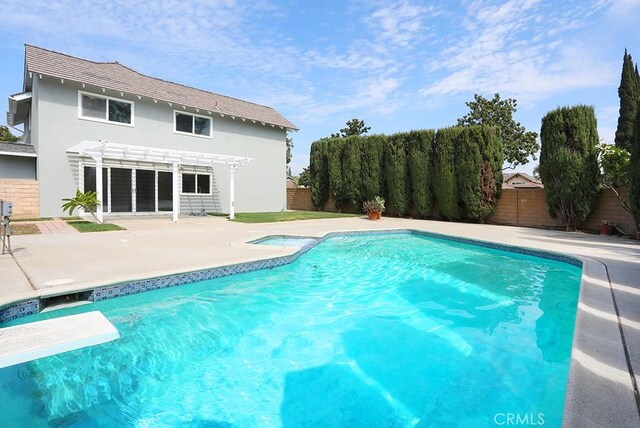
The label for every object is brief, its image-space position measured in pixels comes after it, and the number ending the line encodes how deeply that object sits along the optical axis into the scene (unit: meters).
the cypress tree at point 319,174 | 21.50
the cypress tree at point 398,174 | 18.02
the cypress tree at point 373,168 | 19.12
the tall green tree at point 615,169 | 10.95
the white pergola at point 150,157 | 11.60
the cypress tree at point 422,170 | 17.09
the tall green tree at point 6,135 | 33.88
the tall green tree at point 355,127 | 40.88
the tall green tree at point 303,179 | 39.75
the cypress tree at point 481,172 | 15.33
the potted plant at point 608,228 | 11.61
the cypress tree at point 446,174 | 16.09
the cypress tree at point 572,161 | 11.99
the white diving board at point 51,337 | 2.74
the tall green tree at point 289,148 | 43.00
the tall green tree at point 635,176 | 9.70
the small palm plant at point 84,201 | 10.84
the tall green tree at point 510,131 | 35.16
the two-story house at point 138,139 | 12.79
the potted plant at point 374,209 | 16.28
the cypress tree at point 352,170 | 19.88
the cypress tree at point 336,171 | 20.66
